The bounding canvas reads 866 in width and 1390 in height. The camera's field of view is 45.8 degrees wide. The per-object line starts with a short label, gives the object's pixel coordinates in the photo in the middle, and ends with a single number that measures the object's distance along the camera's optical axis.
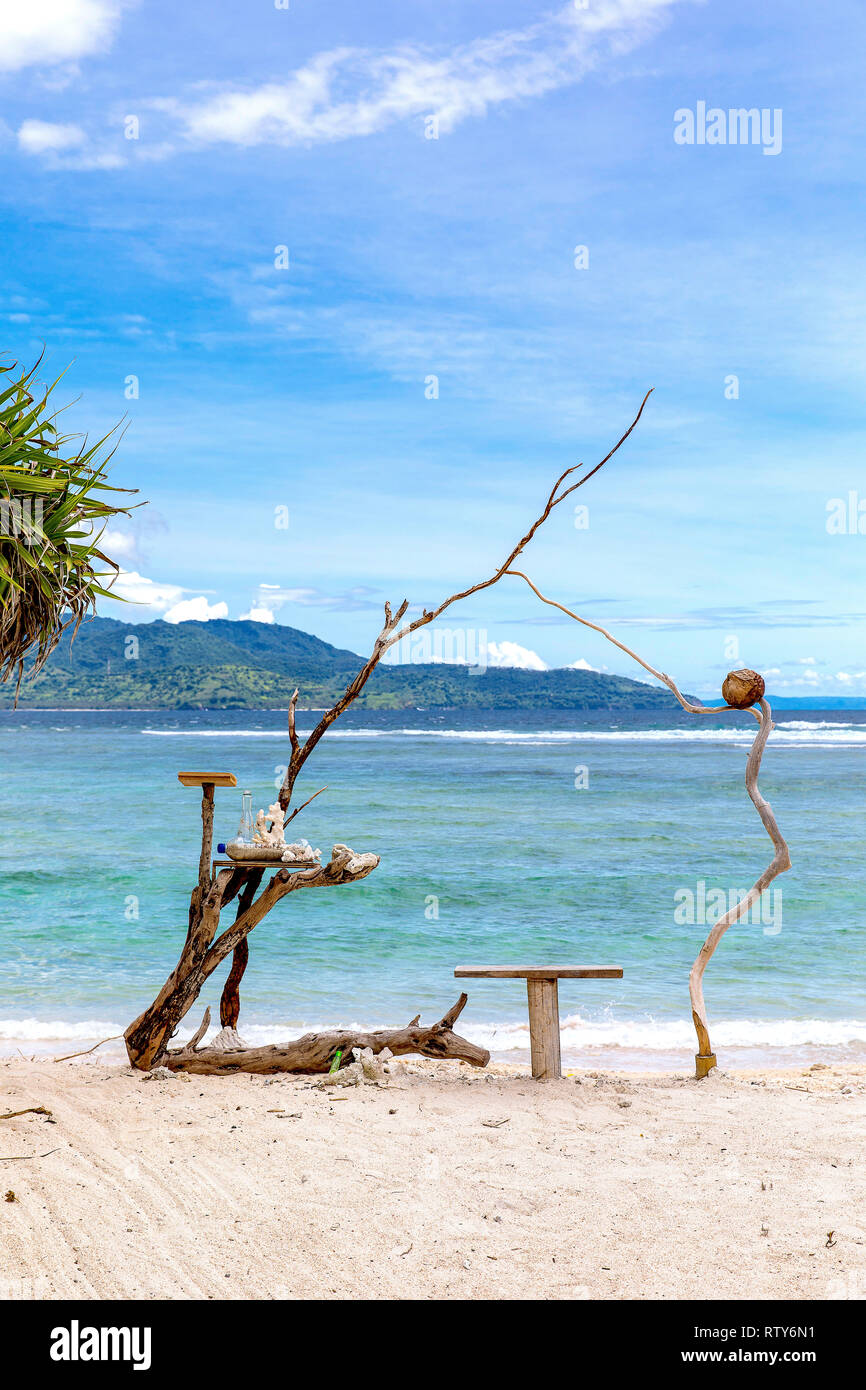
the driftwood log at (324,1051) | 7.26
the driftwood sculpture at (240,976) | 7.08
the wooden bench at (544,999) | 6.89
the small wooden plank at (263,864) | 7.02
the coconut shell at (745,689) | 6.73
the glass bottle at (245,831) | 7.09
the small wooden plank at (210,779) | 7.18
